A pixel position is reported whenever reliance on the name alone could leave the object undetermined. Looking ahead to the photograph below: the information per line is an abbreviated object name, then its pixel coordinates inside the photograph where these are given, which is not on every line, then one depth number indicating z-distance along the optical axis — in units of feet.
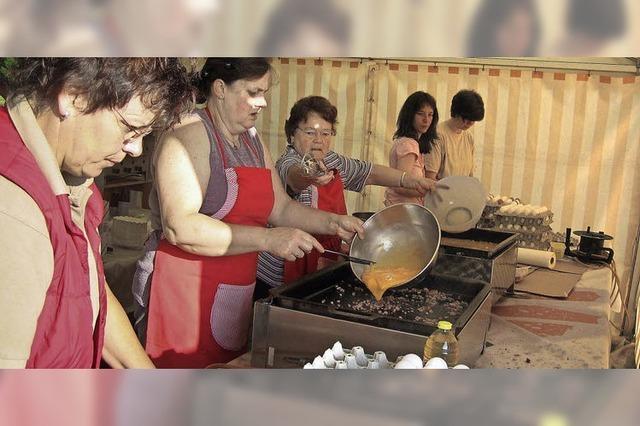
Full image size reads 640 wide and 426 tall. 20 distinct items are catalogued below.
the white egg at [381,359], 3.94
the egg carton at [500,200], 6.88
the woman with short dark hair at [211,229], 4.68
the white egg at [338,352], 3.98
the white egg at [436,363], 3.39
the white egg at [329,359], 3.86
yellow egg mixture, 5.27
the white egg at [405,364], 3.46
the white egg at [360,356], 3.98
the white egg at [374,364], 3.89
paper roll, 8.96
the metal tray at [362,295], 4.39
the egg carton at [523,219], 7.71
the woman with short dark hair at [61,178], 2.61
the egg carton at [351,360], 3.84
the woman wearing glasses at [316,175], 5.23
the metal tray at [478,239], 6.45
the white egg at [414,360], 3.51
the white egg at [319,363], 3.80
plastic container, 4.27
